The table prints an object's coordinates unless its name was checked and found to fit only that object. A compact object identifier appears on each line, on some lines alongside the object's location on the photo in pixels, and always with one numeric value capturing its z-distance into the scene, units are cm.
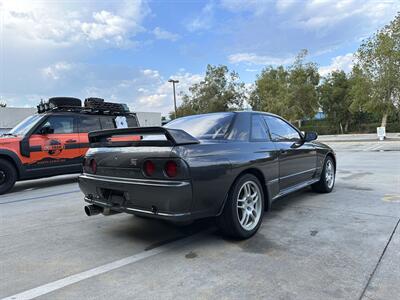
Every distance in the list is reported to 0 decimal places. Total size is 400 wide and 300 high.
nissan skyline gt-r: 306
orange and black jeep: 684
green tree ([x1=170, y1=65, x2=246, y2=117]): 4084
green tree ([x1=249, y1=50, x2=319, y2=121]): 3566
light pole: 3453
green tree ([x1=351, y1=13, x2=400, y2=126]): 2469
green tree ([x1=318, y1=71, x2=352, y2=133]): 3825
